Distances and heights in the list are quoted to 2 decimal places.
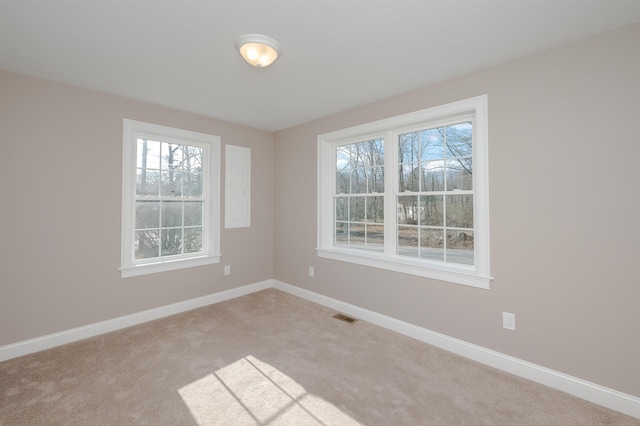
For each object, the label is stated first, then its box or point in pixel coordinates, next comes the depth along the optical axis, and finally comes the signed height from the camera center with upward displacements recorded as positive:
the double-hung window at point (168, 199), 3.12 +0.24
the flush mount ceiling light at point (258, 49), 1.96 +1.24
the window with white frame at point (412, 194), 2.49 +0.26
